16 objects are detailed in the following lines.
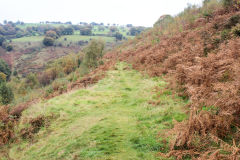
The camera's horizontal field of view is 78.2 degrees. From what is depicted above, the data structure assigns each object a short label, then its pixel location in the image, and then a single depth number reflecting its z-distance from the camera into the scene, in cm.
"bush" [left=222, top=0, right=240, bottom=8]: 1309
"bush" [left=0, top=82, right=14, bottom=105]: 3060
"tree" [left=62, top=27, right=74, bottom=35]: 15192
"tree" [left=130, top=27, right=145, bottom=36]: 14250
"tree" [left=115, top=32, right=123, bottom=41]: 11938
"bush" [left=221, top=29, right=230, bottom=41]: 908
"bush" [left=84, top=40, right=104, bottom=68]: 2927
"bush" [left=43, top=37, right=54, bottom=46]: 11536
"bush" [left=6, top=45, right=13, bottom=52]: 11039
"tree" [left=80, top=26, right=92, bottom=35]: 14588
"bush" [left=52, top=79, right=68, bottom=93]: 1242
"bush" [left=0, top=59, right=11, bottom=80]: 7450
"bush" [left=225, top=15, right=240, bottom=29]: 1018
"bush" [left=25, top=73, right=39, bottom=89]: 5469
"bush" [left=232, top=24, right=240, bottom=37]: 855
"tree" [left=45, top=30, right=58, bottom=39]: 12818
